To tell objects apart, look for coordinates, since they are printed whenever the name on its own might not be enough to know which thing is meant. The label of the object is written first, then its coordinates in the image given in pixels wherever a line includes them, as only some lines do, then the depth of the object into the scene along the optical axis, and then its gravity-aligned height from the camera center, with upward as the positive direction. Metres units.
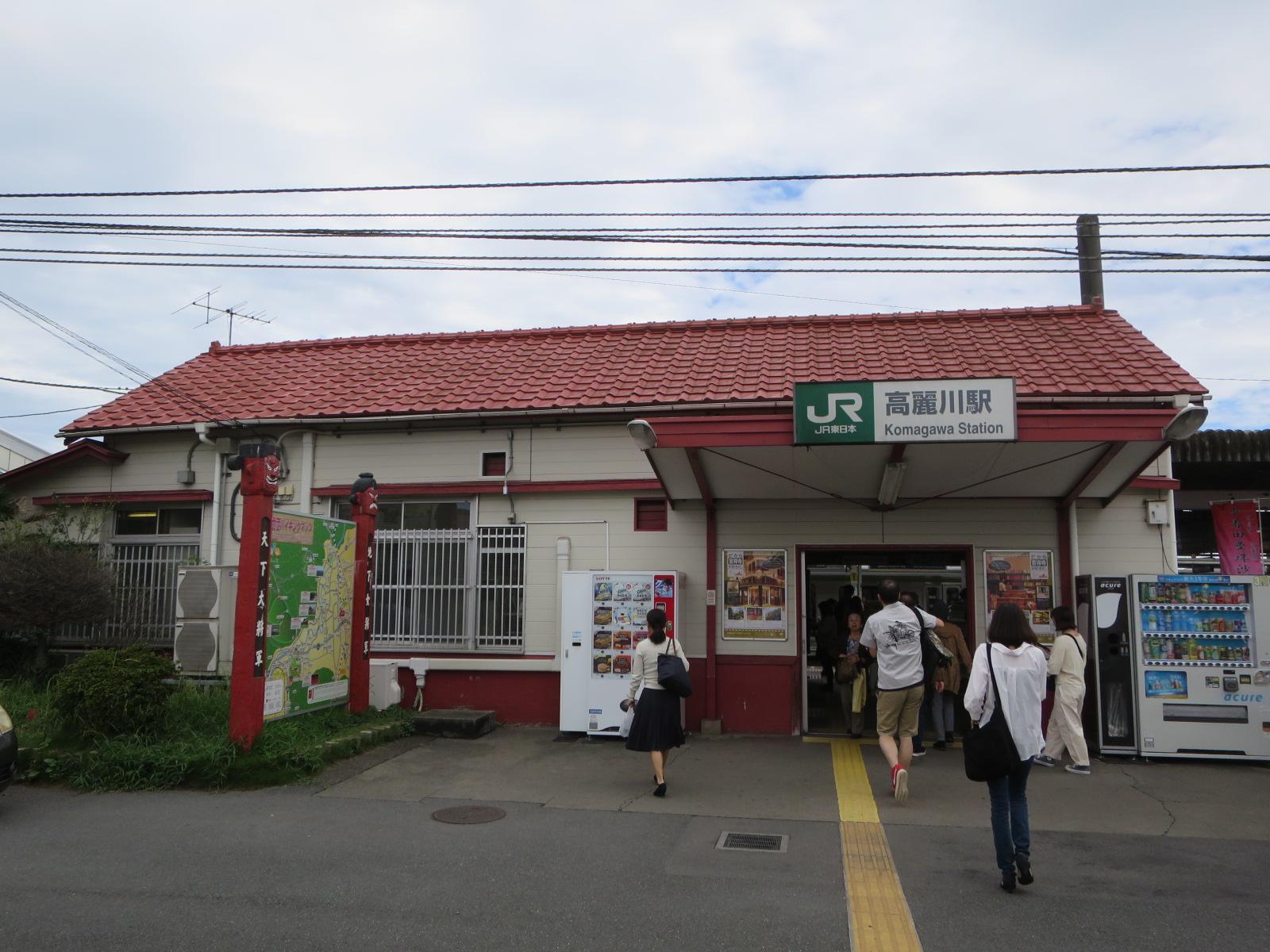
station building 10.20 +1.14
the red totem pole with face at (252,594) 8.47 -0.10
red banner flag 10.60 +0.56
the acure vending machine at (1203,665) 9.21 -0.77
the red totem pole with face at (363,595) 10.56 -0.13
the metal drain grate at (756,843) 6.48 -1.82
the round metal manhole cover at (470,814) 7.25 -1.82
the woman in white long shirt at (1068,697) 8.92 -1.06
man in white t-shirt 7.92 -0.76
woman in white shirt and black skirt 7.87 -1.04
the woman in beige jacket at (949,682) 9.94 -1.03
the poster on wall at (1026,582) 10.39 +0.05
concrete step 10.54 -1.59
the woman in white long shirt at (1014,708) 5.52 -0.73
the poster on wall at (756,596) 10.86 -0.12
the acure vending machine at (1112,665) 9.40 -0.79
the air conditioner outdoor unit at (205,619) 11.18 -0.43
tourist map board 8.96 -0.32
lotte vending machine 10.49 -0.56
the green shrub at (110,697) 8.59 -1.06
